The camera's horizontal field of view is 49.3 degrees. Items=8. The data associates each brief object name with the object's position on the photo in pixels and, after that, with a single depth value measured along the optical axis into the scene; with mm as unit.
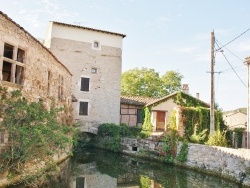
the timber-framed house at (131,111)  28391
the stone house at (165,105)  26766
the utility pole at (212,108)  16188
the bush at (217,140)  15587
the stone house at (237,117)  38844
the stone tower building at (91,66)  25625
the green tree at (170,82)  44438
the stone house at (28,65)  9078
